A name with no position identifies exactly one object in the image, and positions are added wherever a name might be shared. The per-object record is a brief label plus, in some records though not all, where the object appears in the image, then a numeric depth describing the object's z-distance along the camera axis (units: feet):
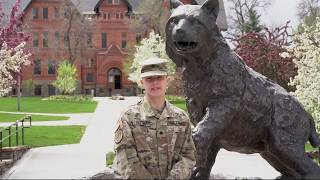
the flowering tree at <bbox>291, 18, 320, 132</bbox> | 43.73
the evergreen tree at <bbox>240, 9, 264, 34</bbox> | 160.66
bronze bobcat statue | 17.65
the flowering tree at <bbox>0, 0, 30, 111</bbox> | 53.46
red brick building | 186.80
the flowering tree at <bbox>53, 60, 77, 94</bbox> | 157.48
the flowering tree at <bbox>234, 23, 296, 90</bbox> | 66.18
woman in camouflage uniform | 12.21
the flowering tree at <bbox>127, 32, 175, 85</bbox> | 117.71
